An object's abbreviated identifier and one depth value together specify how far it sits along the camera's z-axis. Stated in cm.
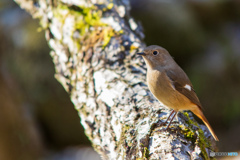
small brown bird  644
